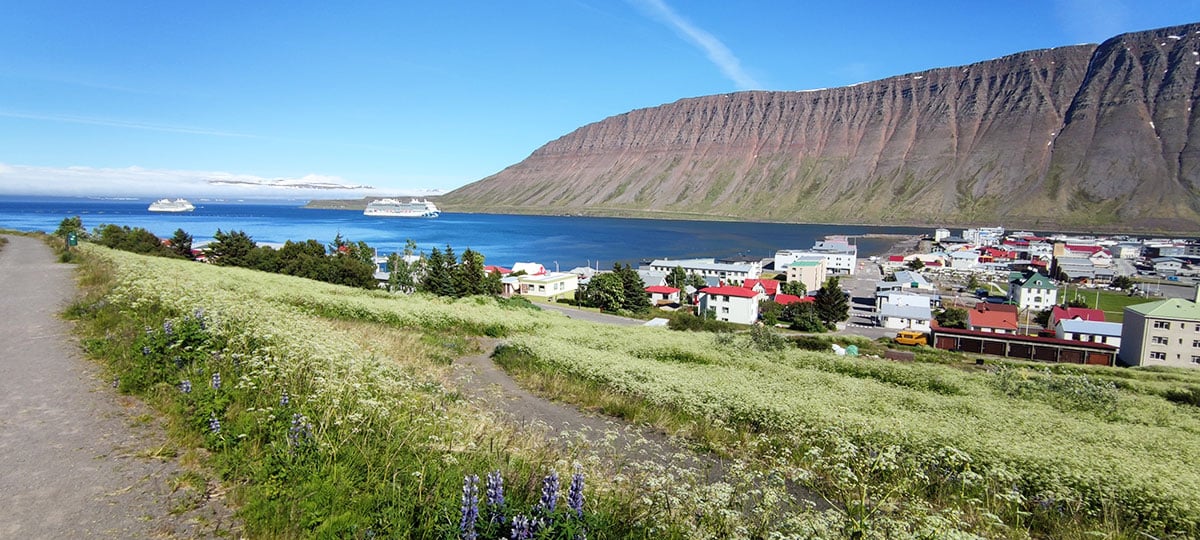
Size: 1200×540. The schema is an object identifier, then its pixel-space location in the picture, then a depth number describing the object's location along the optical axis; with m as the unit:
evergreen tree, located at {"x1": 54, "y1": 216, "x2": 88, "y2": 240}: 36.51
